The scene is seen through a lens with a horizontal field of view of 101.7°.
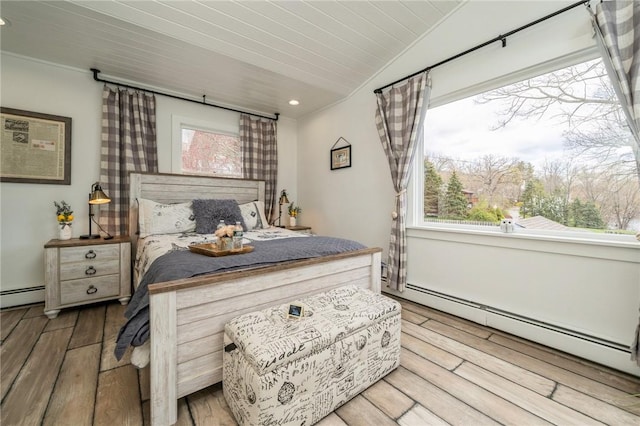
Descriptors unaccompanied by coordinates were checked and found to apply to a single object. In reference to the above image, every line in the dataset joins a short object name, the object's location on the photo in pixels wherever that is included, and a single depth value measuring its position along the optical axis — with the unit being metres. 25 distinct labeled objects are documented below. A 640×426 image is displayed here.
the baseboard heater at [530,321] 1.64
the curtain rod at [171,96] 2.74
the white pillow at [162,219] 2.64
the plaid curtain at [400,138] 2.56
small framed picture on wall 3.43
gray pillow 2.69
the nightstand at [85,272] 2.29
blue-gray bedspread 1.21
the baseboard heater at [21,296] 2.43
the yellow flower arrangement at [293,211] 3.96
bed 1.19
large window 1.73
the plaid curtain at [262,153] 3.78
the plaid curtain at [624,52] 1.49
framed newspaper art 2.42
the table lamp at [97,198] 2.51
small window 3.41
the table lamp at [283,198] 4.05
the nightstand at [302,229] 3.70
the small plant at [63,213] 2.48
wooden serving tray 1.64
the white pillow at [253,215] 3.08
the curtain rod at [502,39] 1.74
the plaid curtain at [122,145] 2.79
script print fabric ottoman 1.09
